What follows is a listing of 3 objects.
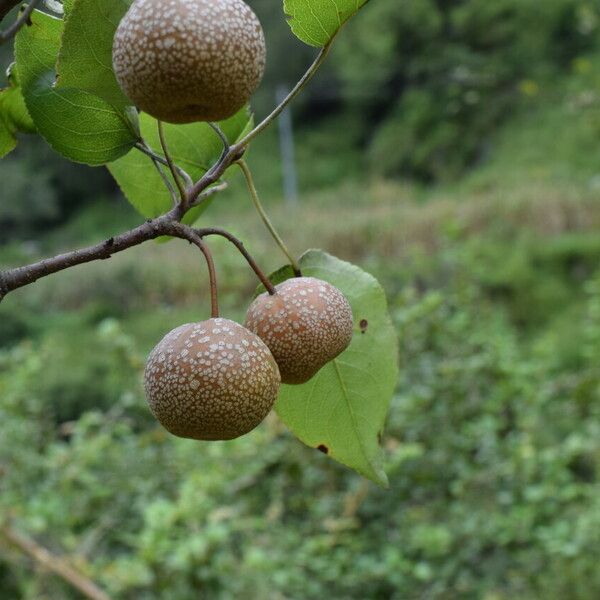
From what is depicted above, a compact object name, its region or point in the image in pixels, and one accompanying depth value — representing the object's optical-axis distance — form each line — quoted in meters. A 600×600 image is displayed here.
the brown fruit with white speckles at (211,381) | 0.28
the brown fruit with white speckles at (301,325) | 0.30
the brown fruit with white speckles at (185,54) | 0.25
